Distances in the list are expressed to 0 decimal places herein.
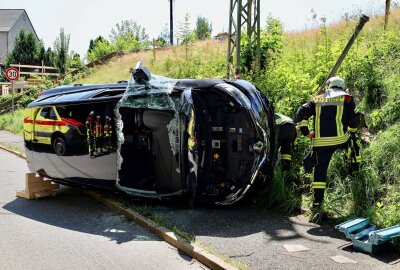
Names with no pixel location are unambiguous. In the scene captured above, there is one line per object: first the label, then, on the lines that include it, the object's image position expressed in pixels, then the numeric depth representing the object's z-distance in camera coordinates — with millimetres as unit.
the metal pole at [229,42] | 11928
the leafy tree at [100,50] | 40656
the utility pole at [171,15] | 41938
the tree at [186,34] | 20891
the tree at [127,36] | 39656
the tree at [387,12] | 10422
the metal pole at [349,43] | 7391
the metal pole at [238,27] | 10852
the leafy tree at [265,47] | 11836
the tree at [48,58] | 41094
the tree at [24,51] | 41531
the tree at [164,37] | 43488
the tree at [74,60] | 37344
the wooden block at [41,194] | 7580
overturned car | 5949
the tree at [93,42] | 51538
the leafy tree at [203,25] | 52809
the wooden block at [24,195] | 7609
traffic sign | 19875
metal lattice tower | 11188
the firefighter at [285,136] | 6422
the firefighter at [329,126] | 5789
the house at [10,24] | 56531
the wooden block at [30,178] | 7538
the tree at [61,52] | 33819
